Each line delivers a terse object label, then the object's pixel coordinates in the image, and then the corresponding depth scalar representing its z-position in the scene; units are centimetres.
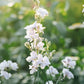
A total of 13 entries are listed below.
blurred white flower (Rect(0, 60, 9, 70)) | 90
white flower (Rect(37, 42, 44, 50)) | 85
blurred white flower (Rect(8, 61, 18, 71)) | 92
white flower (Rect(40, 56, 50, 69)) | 84
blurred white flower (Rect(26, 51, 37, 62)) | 85
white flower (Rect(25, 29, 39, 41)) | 85
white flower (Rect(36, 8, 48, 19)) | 85
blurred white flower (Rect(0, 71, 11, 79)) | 90
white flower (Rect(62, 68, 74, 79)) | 92
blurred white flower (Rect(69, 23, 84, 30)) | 170
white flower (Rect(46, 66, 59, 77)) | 91
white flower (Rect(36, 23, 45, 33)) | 85
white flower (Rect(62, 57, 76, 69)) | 92
